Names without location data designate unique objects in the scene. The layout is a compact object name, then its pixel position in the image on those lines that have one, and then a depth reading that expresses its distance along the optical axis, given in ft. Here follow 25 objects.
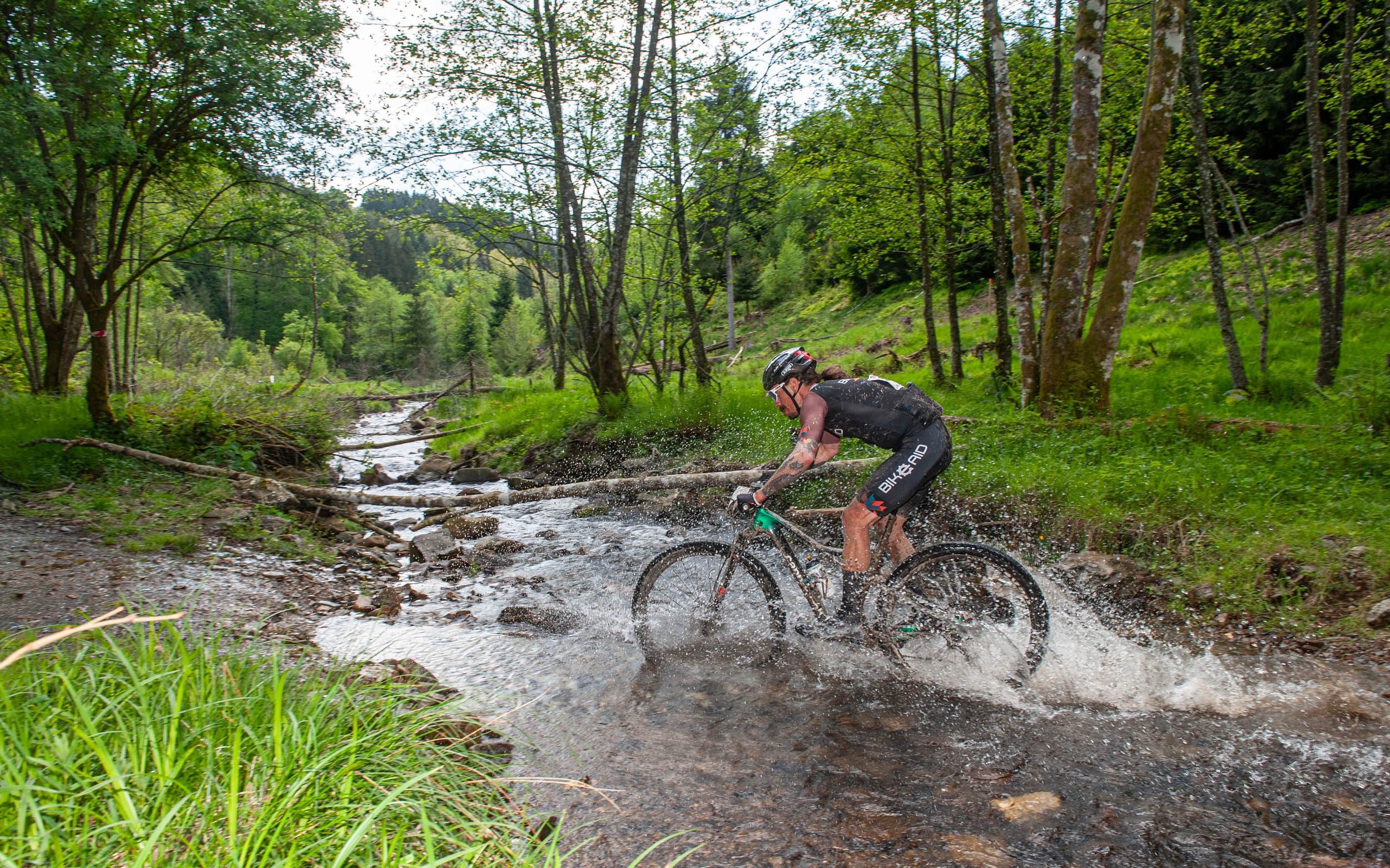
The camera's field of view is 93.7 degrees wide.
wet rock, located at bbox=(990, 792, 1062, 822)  11.42
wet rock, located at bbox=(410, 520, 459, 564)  28.89
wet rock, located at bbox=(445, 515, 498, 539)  32.53
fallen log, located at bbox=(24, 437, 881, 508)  30.60
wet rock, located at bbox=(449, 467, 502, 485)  47.11
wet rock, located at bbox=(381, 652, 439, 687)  14.21
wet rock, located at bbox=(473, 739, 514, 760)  12.84
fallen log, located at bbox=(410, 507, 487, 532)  32.78
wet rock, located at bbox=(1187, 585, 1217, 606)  18.06
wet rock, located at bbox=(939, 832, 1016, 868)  10.28
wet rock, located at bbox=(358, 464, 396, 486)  46.62
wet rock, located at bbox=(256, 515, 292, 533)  28.40
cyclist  16.53
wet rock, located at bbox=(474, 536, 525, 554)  29.30
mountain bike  16.01
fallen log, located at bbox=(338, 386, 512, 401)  74.15
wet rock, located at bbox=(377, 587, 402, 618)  22.04
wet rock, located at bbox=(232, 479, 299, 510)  30.96
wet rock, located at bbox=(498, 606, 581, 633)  21.30
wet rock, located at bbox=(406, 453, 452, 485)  48.62
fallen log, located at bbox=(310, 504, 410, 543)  31.73
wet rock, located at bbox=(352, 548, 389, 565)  27.71
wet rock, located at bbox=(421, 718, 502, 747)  10.58
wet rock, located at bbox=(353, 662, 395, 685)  13.42
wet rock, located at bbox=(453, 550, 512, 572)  27.43
